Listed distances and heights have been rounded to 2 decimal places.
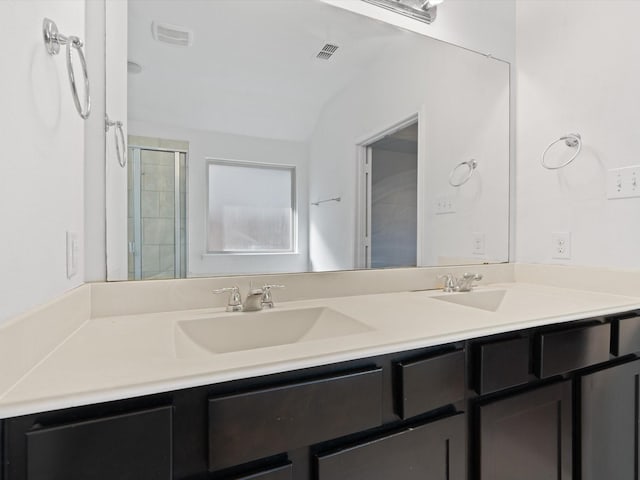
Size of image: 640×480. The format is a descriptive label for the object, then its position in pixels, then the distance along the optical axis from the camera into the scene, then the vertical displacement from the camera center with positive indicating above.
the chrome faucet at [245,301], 1.02 -0.20
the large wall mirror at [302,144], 1.08 +0.38
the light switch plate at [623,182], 1.22 +0.22
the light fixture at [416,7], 1.41 +1.02
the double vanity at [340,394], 0.51 -0.31
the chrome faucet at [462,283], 1.42 -0.19
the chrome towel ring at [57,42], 0.67 +0.41
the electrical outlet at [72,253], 0.81 -0.04
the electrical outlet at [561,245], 1.46 -0.03
